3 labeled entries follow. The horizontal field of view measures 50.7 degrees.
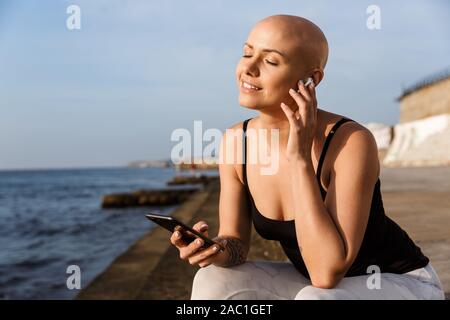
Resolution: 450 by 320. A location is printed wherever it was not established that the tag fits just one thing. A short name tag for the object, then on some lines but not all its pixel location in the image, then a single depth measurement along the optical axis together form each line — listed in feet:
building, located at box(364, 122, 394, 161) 142.61
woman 5.63
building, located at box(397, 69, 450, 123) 134.84
